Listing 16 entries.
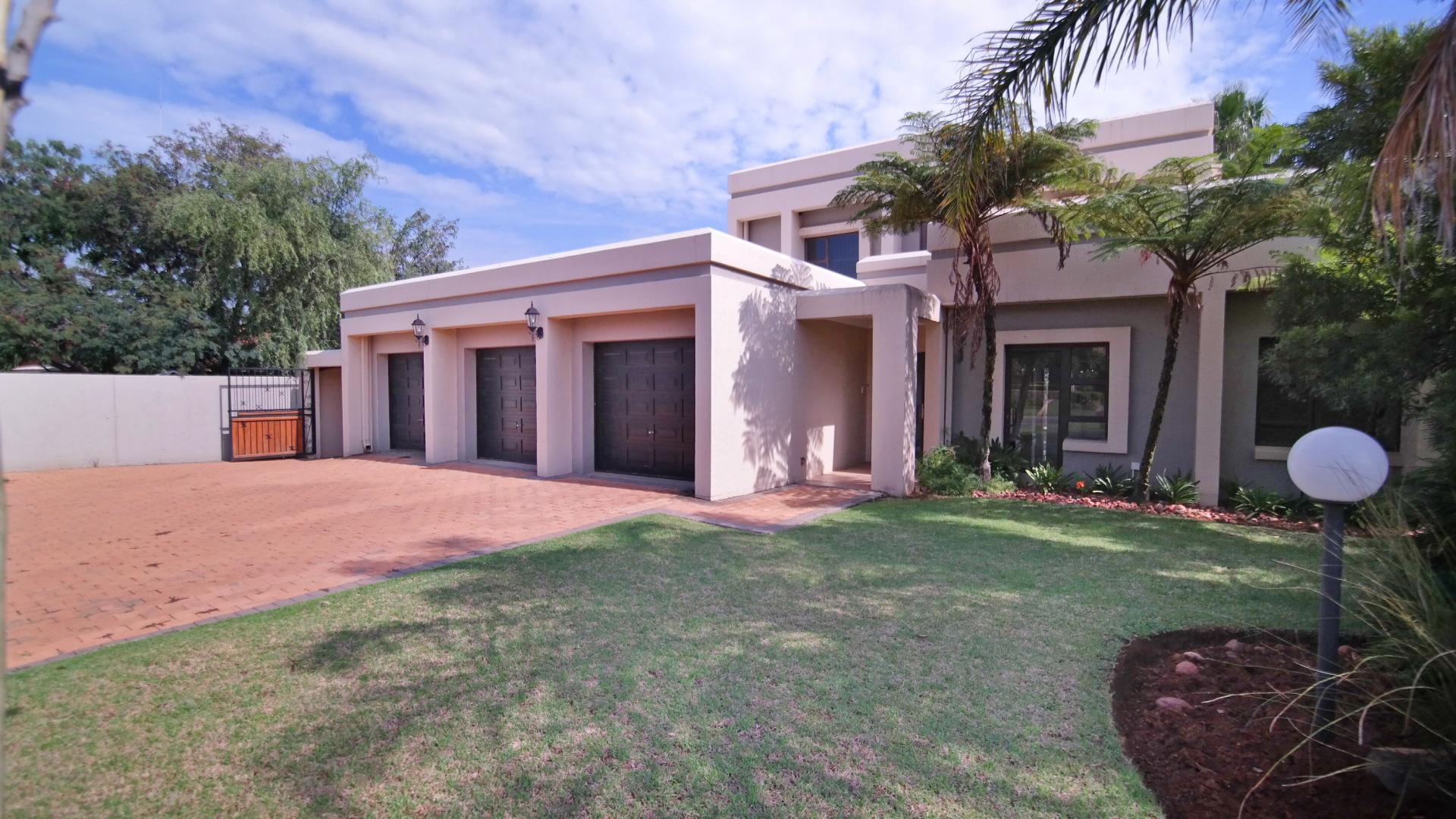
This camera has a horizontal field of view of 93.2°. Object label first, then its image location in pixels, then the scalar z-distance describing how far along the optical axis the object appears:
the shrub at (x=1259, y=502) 9.66
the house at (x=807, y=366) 10.40
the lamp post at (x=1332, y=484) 3.35
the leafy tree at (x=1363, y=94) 6.18
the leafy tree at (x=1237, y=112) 15.88
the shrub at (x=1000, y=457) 11.58
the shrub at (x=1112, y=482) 10.69
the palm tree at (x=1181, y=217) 8.38
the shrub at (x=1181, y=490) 10.24
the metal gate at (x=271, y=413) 16.95
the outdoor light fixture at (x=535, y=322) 12.46
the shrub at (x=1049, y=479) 11.10
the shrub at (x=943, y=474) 10.88
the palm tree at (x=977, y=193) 9.79
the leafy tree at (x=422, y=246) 33.16
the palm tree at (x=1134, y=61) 3.51
